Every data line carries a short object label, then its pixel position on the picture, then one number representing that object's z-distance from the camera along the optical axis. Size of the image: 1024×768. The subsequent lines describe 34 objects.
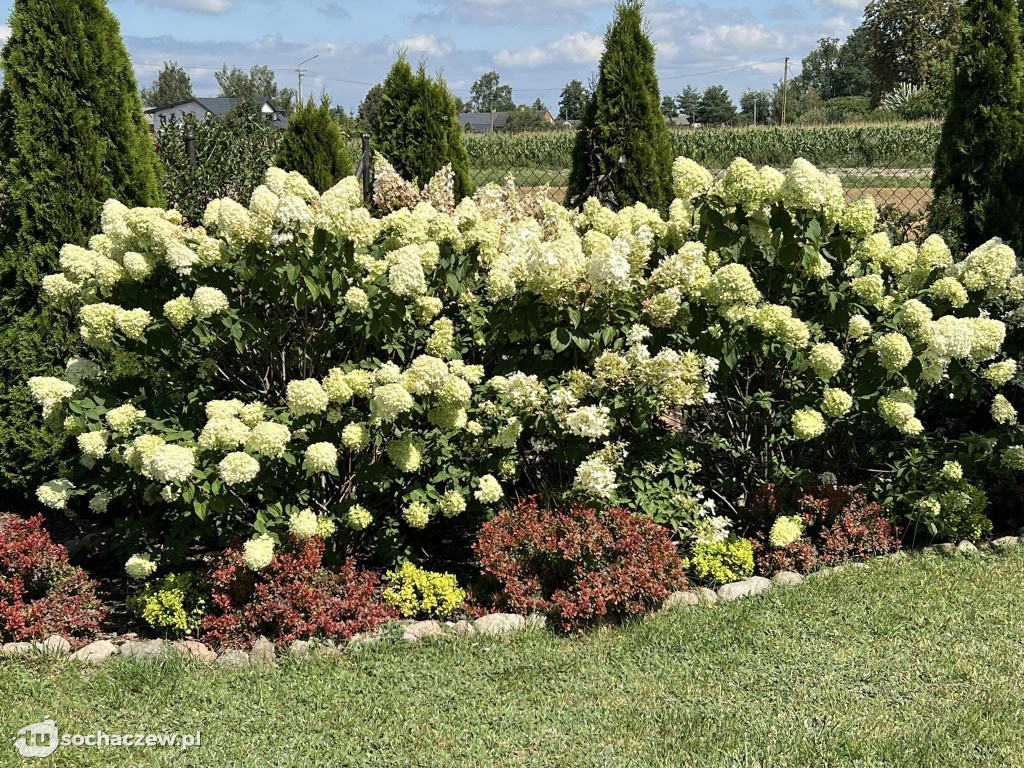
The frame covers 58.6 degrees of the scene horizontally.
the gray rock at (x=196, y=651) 3.48
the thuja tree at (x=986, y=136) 5.99
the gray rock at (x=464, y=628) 3.66
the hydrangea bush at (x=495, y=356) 3.59
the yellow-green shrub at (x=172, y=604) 3.65
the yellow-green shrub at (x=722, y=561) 4.06
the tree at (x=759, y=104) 74.81
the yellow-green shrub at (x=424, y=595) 3.79
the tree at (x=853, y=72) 96.94
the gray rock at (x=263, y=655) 3.44
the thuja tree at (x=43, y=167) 4.78
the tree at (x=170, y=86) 89.95
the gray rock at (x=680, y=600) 3.85
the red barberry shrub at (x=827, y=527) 4.23
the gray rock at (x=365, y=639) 3.55
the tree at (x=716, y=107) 79.81
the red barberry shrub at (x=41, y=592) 3.64
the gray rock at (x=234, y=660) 3.42
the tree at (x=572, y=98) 103.12
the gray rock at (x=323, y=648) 3.49
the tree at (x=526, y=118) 58.44
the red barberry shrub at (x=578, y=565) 3.65
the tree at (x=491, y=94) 114.44
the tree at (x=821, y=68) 115.06
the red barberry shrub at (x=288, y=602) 3.53
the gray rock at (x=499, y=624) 3.66
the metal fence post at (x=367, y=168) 8.73
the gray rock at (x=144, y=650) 3.43
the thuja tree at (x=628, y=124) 7.29
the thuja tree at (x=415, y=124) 8.46
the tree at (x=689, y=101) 82.19
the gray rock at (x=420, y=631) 3.61
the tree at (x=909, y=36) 45.28
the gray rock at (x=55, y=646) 3.53
